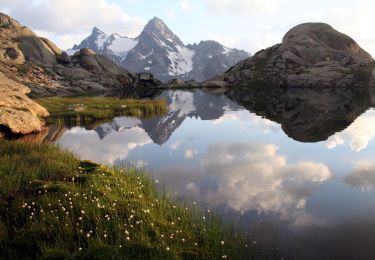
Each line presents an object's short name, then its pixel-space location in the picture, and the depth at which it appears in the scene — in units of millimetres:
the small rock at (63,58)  151850
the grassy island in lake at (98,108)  49500
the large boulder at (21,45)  127875
